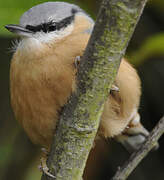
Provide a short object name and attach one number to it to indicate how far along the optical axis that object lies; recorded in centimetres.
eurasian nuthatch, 228
